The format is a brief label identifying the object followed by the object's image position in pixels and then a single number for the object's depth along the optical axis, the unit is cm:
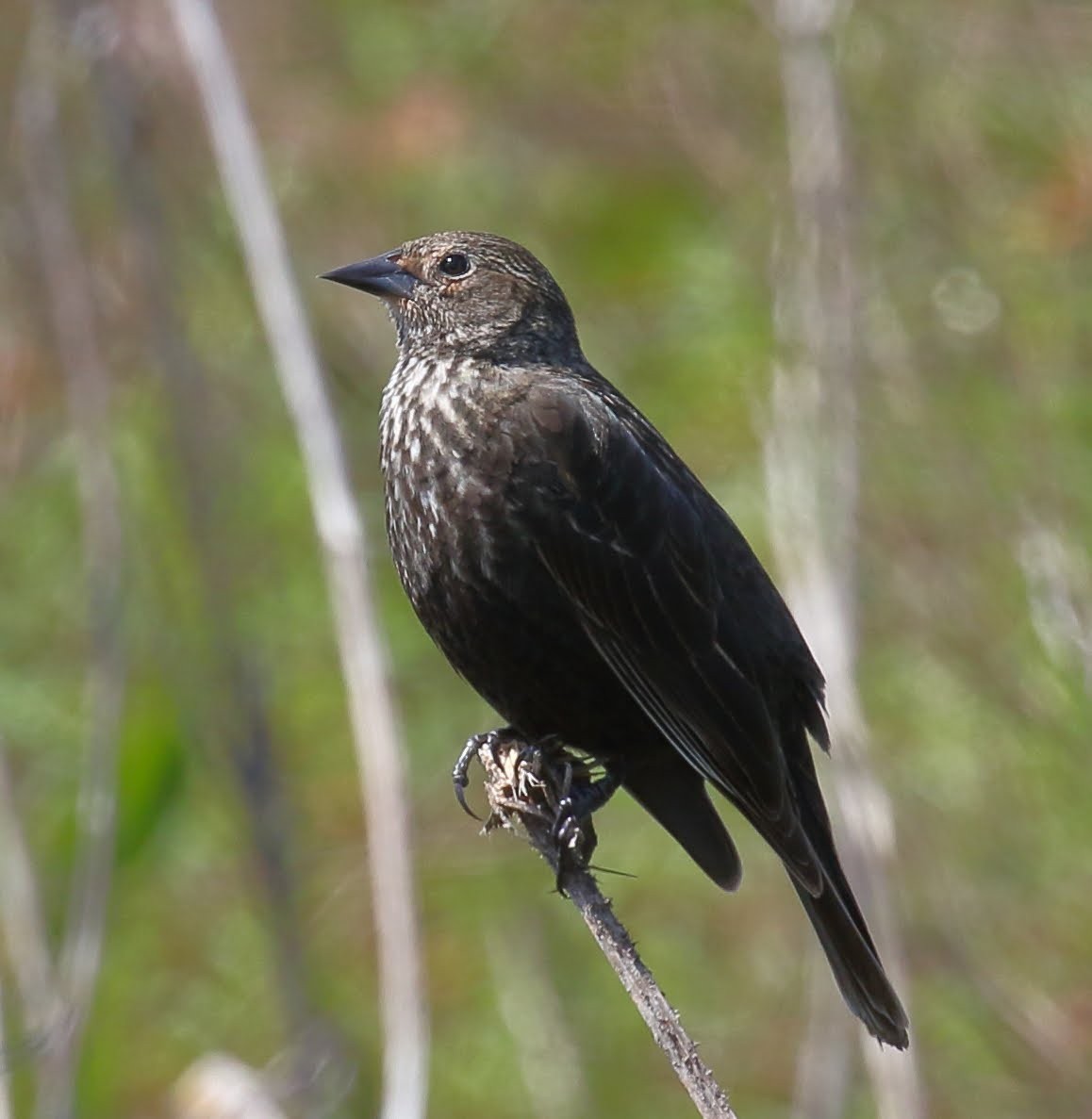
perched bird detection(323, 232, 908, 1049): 667
